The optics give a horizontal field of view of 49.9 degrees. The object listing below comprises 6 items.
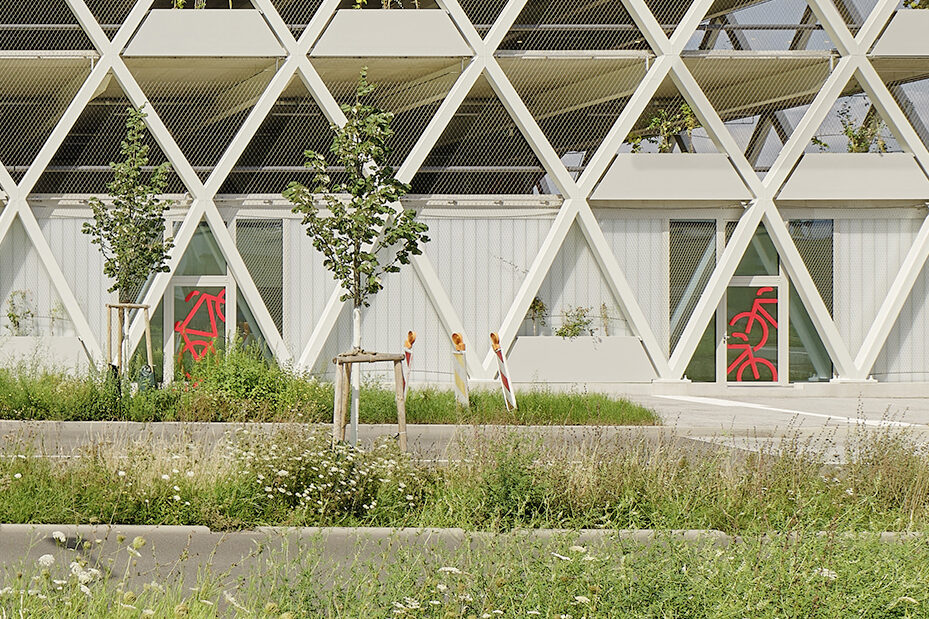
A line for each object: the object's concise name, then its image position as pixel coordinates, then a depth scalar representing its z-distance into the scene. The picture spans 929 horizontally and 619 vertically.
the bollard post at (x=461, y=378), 16.20
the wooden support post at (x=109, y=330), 18.78
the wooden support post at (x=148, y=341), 18.38
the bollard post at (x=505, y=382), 16.34
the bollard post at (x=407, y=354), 16.53
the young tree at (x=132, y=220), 18.05
